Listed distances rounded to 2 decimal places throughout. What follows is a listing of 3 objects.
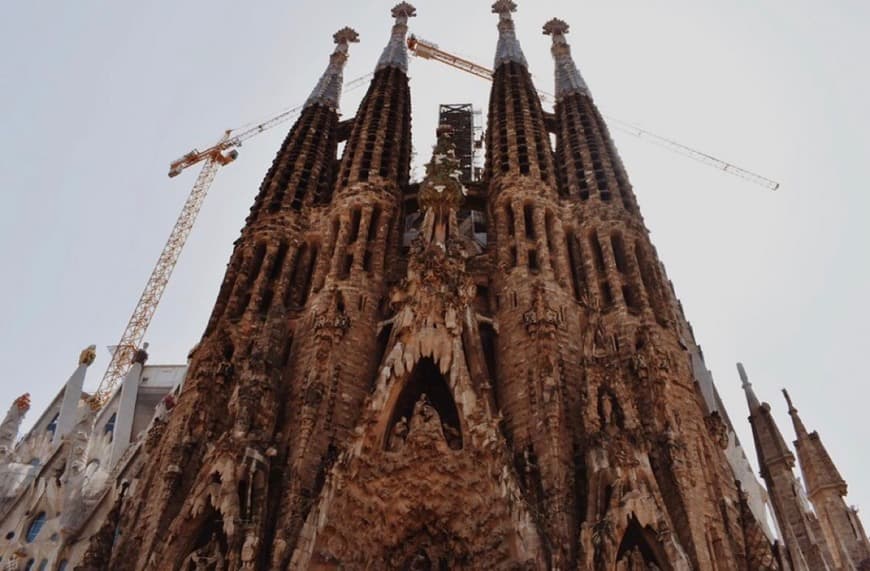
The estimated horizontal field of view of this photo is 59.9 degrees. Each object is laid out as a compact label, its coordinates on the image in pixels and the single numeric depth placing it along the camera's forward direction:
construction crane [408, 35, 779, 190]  53.09
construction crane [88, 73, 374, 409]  44.34
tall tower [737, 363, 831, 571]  19.14
